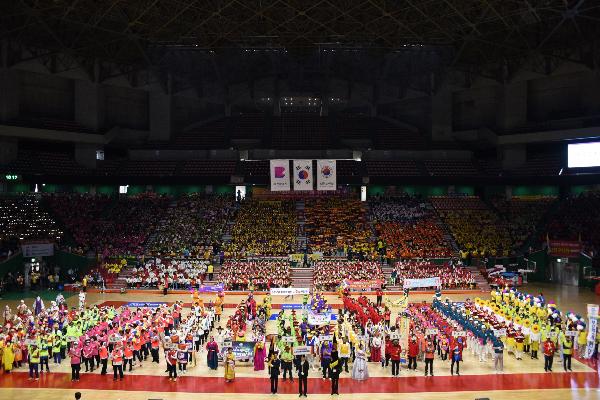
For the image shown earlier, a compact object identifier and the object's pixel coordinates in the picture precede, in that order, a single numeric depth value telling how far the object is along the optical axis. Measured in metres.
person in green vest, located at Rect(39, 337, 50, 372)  21.98
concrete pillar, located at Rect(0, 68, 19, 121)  48.25
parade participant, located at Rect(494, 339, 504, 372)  22.16
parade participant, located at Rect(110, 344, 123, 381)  21.11
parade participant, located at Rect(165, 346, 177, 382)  21.05
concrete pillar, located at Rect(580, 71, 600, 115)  49.70
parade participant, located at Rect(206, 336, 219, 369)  22.58
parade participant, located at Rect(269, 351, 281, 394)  19.69
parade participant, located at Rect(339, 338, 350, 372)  21.20
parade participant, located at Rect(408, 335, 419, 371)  22.44
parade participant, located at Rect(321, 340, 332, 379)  21.28
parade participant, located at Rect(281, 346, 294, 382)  21.16
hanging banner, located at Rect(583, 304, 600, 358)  23.69
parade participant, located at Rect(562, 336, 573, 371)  22.25
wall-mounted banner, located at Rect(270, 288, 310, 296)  36.03
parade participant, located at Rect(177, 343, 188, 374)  21.59
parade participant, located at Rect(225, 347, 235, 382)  21.09
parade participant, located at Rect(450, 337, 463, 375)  21.91
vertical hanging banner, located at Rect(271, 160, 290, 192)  46.19
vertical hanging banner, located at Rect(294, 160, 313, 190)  46.31
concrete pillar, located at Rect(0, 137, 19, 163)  49.44
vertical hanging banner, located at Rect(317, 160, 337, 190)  46.81
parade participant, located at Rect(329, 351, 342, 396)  19.59
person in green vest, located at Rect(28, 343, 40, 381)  21.44
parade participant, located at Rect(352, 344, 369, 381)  21.14
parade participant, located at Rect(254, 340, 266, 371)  22.44
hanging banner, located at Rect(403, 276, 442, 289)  39.32
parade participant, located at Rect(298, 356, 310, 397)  19.45
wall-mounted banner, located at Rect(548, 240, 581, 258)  42.88
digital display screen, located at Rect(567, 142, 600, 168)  48.91
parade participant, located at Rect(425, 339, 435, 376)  21.73
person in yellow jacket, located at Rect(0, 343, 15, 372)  22.17
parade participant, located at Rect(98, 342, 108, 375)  21.70
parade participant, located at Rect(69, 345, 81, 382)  21.16
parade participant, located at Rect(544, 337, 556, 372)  21.92
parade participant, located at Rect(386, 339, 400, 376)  21.67
